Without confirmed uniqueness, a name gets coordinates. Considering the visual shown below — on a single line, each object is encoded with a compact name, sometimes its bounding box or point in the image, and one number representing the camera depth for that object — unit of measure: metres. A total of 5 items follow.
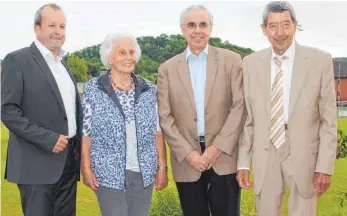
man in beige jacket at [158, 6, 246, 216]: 4.00
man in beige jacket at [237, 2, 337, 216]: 3.69
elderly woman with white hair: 3.64
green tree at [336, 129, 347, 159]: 7.66
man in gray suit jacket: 3.65
